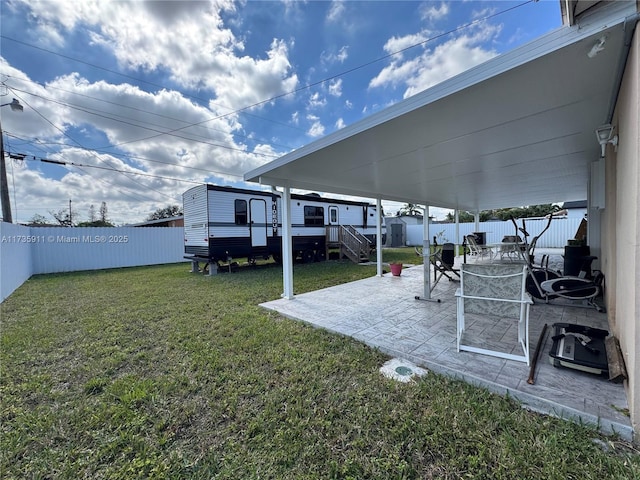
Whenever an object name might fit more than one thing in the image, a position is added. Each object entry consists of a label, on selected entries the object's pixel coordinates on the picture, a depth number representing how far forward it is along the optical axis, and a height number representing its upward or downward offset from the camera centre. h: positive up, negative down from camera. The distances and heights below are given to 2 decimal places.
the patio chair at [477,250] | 8.83 -0.70
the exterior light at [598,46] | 1.55 +1.12
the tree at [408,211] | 33.42 +3.11
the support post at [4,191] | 8.72 +1.73
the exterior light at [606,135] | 2.36 +0.88
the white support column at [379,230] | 7.57 +0.12
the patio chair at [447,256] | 6.23 -0.61
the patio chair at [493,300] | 2.70 -0.73
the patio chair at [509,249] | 9.50 -0.65
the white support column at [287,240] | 5.34 -0.07
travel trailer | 8.35 +0.45
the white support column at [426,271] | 4.83 -0.70
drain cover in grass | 2.45 -1.35
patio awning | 1.76 +1.15
